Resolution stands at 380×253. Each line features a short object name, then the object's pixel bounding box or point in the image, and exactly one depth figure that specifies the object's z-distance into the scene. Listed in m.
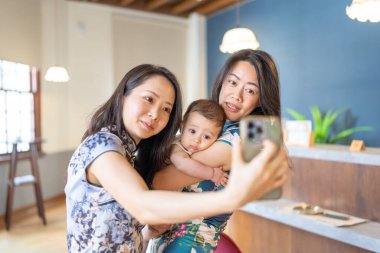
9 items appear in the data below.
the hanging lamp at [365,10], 2.89
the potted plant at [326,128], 5.10
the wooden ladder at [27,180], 5.01
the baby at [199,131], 1.23
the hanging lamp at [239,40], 4.32
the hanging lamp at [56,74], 5.52
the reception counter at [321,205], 2.23
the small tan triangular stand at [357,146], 2.46
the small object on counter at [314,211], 2.41
